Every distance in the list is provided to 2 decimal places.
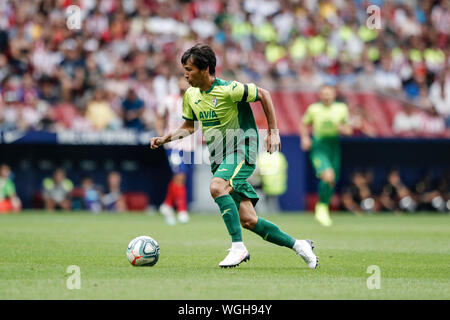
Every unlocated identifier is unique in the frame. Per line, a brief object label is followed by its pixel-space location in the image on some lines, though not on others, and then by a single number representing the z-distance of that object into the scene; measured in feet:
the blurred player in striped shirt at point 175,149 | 53.93
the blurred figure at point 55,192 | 72.54
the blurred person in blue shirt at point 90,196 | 73.15
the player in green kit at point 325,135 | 54.39
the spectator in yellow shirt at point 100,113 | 71.92
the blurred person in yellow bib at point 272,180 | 74.18
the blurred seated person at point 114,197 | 74.33
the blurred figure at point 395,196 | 78.43
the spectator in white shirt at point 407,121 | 78.69
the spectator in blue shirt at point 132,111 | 72.33
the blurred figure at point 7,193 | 69.62
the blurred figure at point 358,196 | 77.56
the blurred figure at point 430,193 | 78.89
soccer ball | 28.45
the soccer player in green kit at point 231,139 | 28.53
